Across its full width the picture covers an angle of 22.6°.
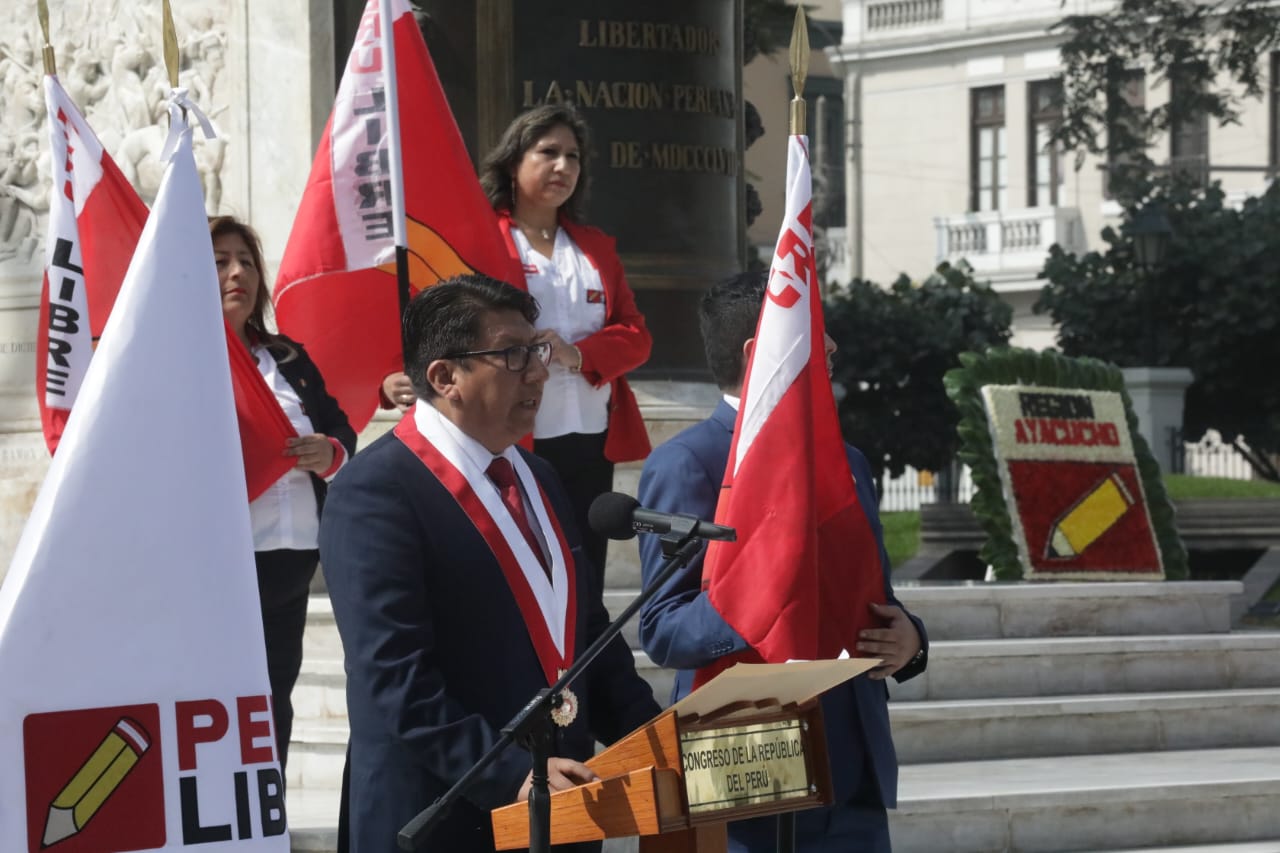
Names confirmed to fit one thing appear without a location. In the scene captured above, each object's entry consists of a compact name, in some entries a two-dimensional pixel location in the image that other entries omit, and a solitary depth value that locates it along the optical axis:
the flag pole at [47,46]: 7.52
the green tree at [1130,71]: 33.88
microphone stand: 5.07
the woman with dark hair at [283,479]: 8.40
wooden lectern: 5.07
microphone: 5.30
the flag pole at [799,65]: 6.83
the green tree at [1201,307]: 30.54
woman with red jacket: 9.81
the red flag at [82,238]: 8.10
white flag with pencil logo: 4.70
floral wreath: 14.14
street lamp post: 29.72
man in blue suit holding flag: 6.42
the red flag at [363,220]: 9.42
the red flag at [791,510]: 6.52
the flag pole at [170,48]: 5.88
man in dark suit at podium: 5.43
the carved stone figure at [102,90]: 12.47
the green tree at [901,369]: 29.26
